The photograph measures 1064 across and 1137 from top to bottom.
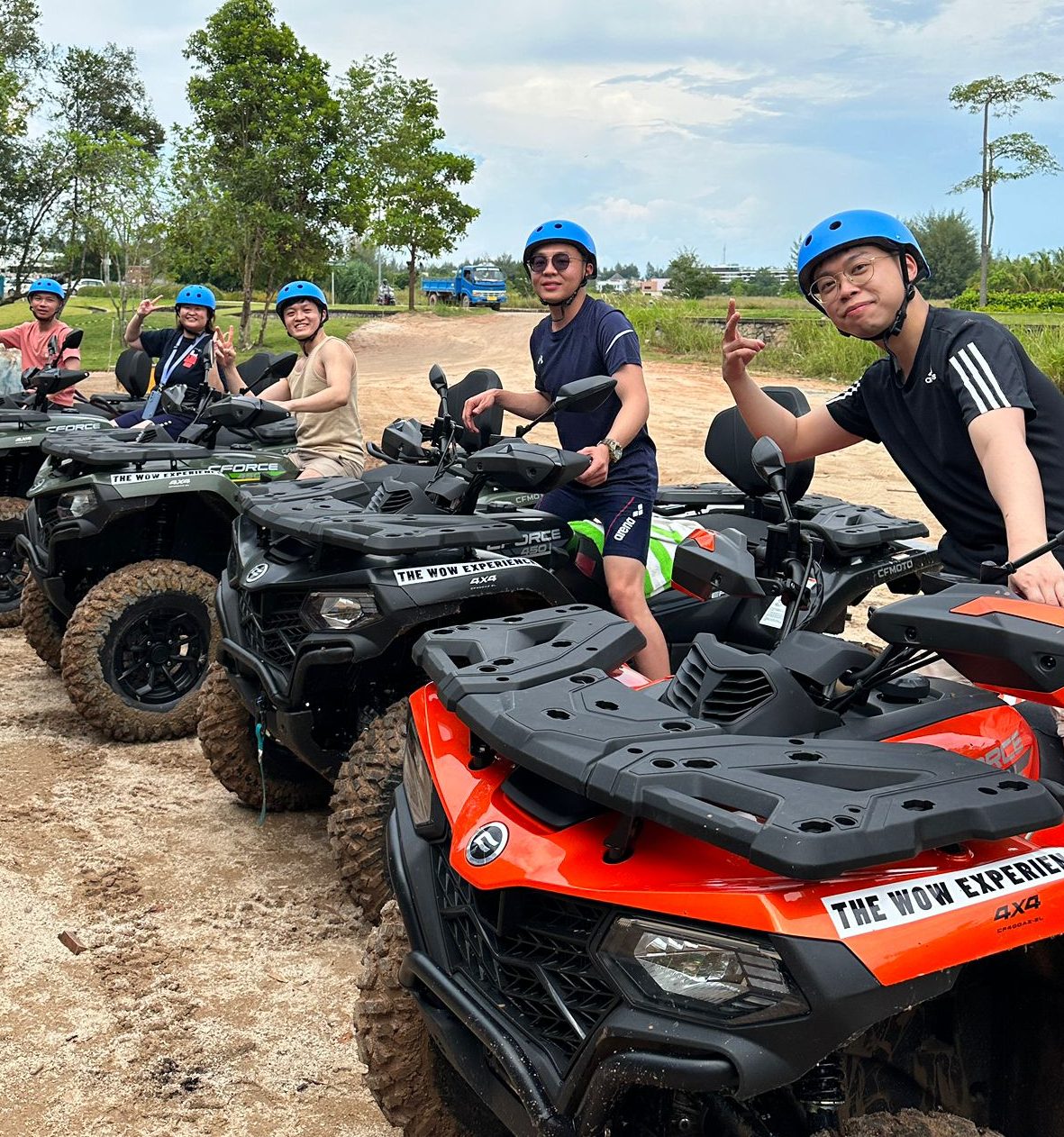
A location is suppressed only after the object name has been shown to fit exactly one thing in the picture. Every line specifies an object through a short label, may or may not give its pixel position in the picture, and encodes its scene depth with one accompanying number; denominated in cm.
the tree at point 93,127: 2280
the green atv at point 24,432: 750
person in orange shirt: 911
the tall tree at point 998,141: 3997
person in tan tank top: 618
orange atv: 169
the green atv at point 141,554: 567
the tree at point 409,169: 4019
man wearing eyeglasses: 264
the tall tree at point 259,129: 2602
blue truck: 5025
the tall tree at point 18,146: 2564
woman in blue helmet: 708
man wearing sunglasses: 440
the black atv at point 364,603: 383
